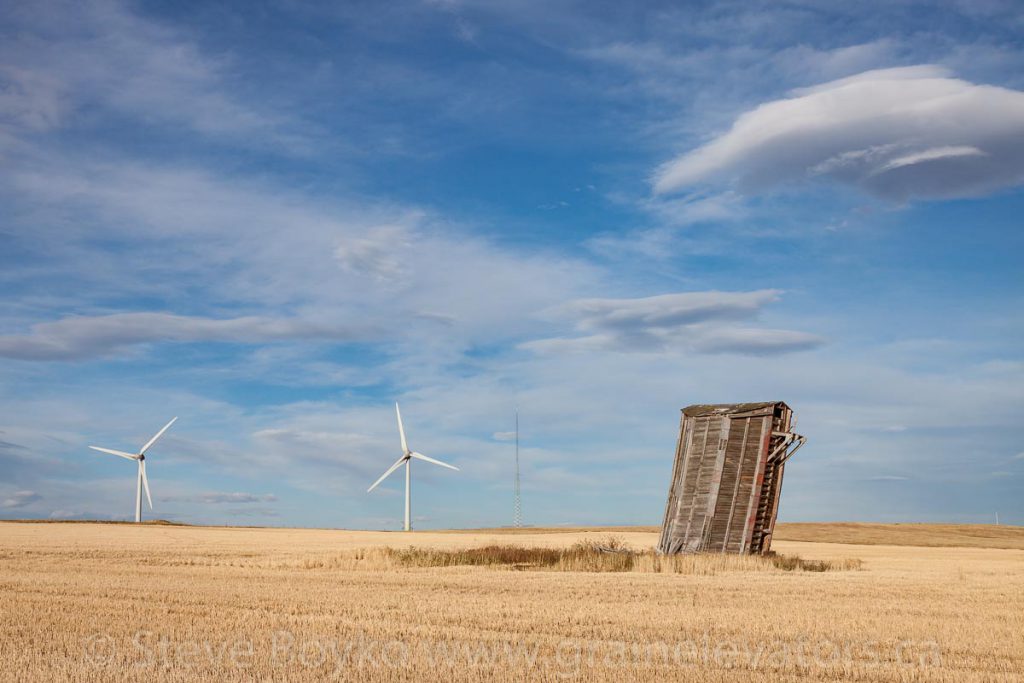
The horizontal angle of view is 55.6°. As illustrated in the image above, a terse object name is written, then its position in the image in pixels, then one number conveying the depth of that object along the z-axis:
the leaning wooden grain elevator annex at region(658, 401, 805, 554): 40.16
